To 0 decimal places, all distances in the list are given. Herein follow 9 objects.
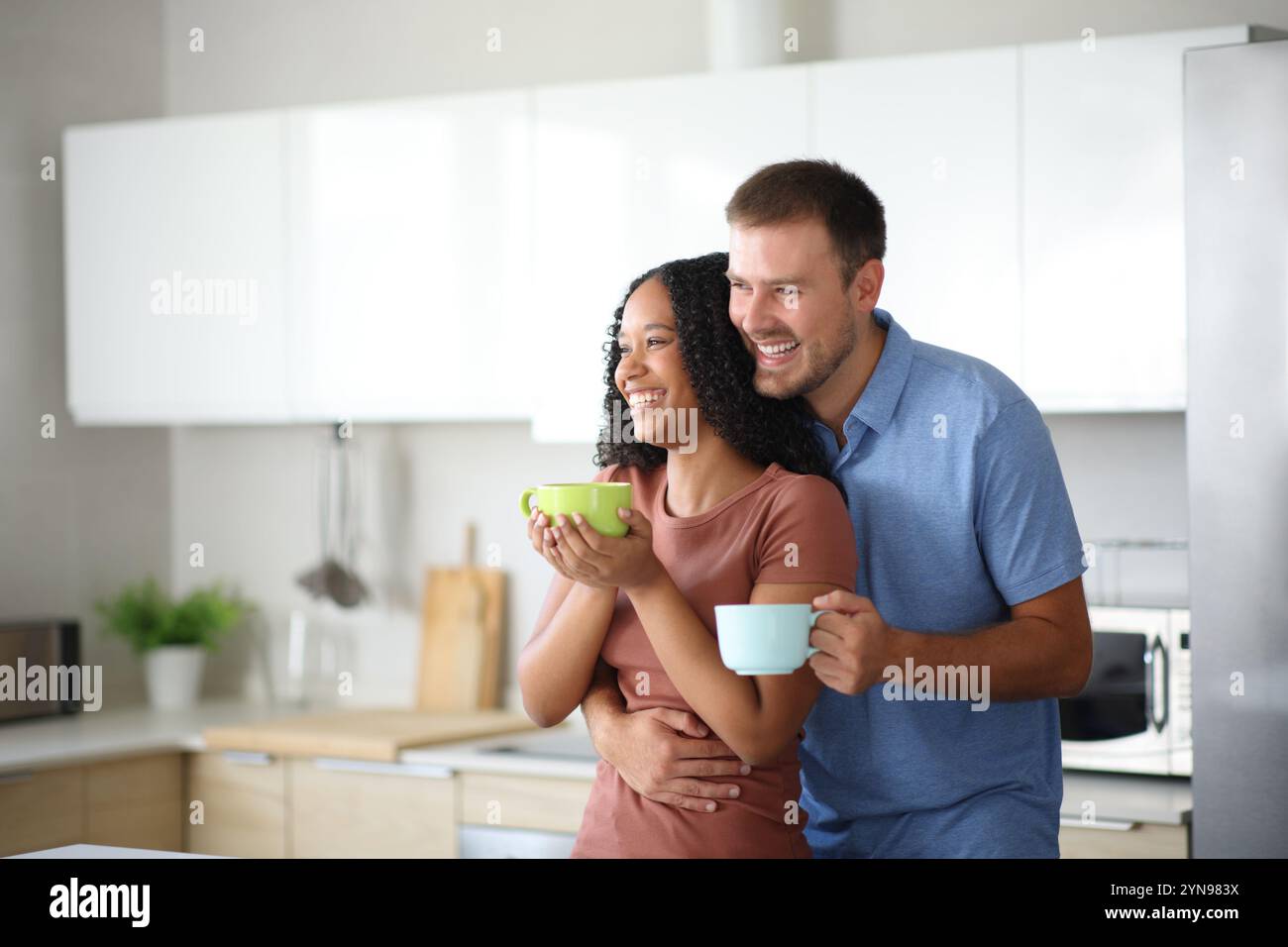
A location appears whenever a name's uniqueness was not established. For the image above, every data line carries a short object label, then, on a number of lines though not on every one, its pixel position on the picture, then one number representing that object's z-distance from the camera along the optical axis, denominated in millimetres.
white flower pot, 3691
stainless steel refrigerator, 2174
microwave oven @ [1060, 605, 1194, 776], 2568
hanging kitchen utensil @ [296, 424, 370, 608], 3648
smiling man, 1356
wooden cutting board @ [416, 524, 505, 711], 3469
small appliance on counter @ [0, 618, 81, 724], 3312
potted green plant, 3686
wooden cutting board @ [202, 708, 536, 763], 3023
